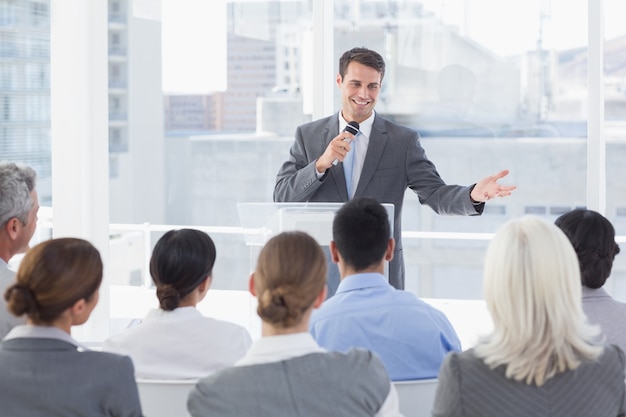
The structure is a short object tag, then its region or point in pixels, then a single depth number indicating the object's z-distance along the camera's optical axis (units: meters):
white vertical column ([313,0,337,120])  4.93
